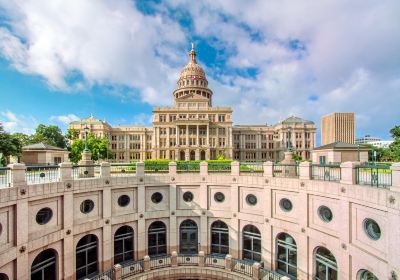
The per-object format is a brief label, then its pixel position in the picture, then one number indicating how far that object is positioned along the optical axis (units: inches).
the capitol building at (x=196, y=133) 2925.7
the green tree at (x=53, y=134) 2642.7
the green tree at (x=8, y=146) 1196.5
